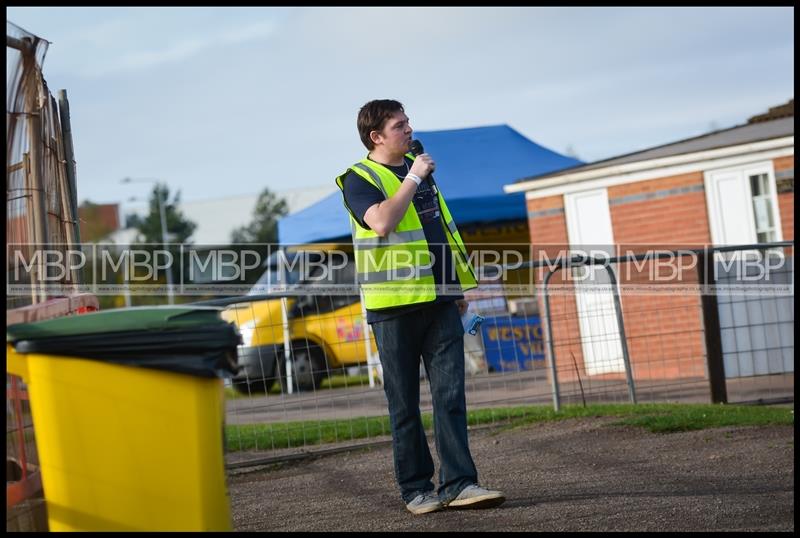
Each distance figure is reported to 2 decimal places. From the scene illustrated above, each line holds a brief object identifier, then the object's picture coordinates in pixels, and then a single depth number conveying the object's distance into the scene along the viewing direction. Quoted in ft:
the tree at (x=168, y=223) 249.55
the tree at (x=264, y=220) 255.50
